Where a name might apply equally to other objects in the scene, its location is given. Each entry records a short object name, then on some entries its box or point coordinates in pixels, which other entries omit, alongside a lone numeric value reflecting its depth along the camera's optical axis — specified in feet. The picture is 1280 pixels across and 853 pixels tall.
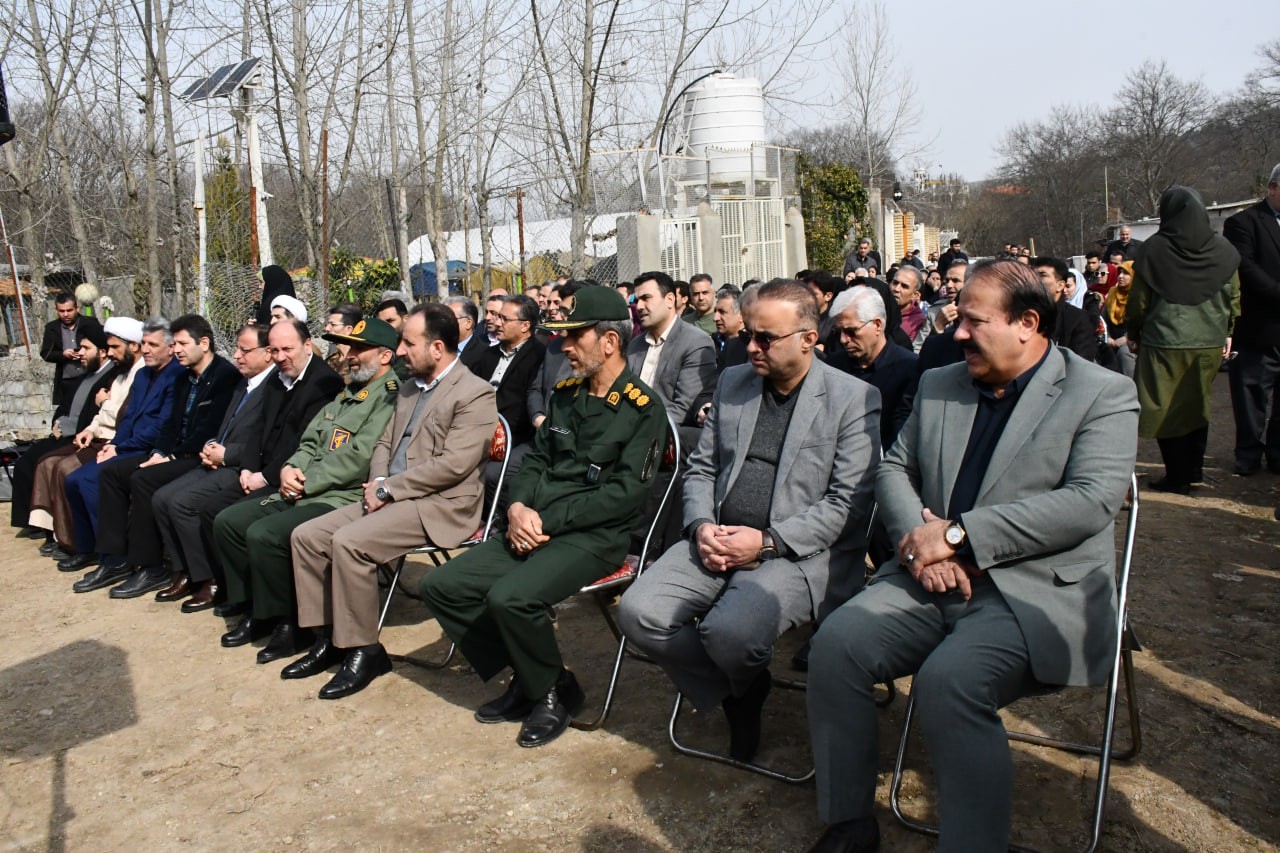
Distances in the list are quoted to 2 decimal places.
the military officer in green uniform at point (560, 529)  13.17
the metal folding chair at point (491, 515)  16.01
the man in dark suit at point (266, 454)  19.19
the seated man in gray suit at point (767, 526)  11.60
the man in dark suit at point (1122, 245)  46.50
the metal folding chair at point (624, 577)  13.26
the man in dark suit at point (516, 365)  21.43
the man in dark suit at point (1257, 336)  21.93
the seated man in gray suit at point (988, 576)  9.04
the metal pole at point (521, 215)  43.58
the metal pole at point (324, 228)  37.70
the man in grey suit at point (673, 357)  19.34
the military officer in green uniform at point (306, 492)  16.87
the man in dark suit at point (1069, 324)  21.29
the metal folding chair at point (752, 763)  11.45
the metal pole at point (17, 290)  41.73
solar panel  34.86
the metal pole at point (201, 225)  33.40
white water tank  62.64
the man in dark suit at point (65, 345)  31.42
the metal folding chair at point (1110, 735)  9.45
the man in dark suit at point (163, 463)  21.03
